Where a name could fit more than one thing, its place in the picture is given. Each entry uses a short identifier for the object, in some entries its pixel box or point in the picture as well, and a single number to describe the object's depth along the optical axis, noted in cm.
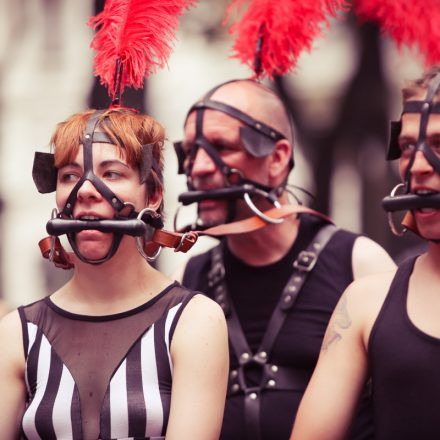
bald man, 1075
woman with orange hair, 838
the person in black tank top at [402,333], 826
